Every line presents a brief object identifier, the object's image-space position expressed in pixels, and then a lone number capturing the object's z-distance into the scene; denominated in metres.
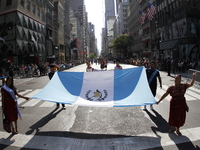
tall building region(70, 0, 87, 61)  150.95
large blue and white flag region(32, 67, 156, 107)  5.31
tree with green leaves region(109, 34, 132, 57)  76.73
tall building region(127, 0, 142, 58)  71.12
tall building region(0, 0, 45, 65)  33.81
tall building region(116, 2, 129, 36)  112.62
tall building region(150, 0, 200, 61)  31.81
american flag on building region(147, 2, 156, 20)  31.09
